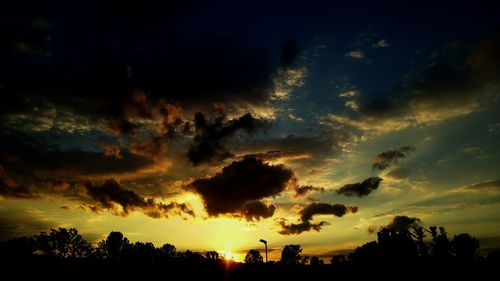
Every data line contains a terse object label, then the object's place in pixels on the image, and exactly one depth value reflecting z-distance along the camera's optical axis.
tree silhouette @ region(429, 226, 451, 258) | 100.94
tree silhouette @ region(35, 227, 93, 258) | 107.19
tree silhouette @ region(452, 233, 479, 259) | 115.88
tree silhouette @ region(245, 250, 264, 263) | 167.36
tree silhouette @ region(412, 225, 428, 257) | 97.05
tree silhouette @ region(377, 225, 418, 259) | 96.96
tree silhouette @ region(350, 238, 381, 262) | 104.72
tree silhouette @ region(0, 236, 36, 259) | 95.14
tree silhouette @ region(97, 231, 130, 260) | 125.39
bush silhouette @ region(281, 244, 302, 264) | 159.50
